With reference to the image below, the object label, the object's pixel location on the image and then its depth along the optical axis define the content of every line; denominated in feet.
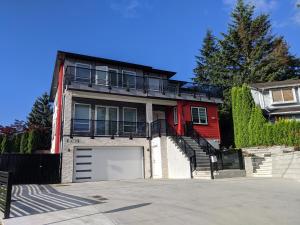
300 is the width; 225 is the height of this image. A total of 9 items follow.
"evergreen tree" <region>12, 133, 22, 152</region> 93.50
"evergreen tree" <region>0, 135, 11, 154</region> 91.55
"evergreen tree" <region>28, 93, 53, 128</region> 132.90
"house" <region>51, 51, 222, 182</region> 57.41
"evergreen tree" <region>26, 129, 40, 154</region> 87.43
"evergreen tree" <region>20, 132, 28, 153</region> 89.63
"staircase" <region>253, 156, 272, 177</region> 54.03
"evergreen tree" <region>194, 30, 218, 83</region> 120.78
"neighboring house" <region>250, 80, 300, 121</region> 86.21
